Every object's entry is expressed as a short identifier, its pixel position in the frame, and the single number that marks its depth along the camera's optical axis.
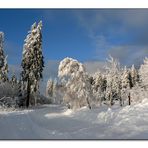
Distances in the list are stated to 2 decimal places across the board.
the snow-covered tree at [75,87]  11.46
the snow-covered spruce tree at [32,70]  13.02
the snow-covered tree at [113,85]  15.76
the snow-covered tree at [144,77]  12.03
